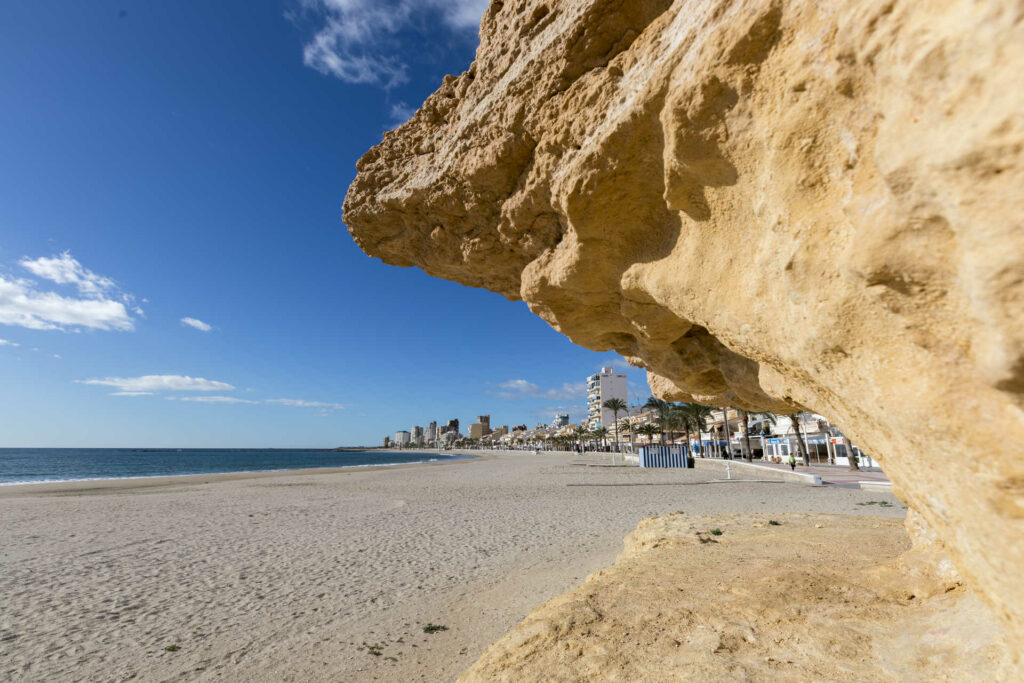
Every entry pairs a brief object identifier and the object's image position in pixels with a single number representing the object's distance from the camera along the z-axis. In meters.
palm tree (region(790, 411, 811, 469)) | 34.10
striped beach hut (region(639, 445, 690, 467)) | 34.78
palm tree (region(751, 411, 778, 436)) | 52.42
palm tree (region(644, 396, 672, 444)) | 49.19
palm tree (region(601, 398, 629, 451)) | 67.85
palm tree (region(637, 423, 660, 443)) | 59.72
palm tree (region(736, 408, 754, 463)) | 37.66
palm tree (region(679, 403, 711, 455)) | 43.52
